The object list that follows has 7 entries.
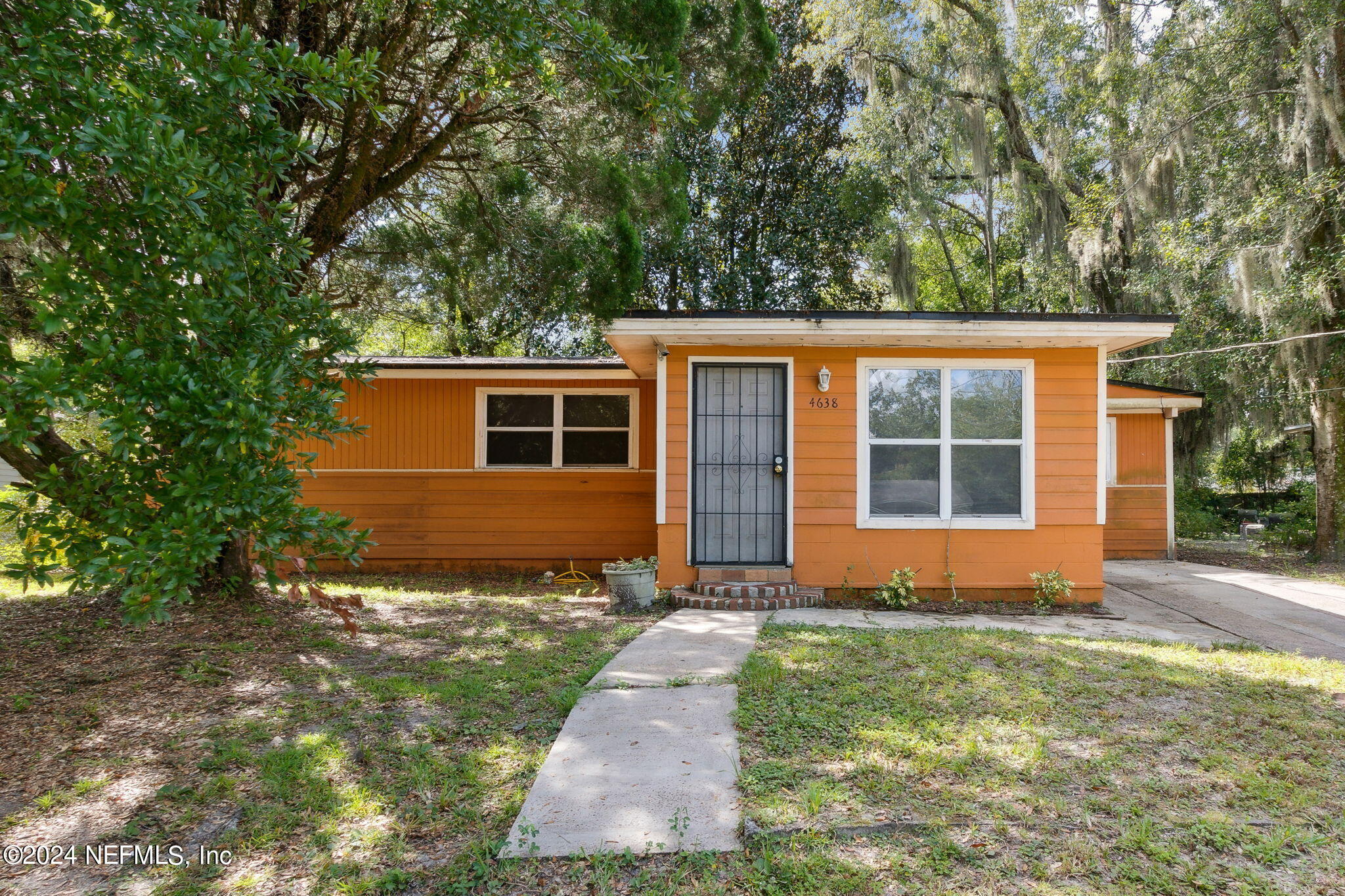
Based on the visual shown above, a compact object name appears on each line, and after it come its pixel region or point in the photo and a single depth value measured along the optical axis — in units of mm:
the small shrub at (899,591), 6453
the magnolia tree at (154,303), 2277
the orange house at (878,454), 6594
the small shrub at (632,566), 6496
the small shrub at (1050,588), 6527
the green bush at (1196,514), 13781
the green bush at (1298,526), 11164
